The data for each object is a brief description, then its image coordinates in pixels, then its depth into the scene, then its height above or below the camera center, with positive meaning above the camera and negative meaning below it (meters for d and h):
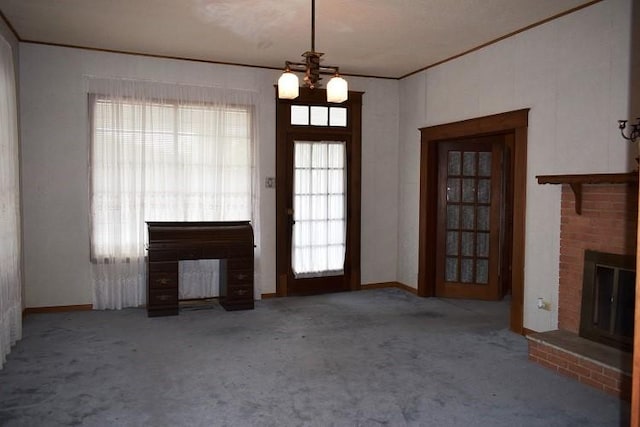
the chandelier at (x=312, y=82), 3.39 +0.80
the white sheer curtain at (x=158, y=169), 5.41 +0.27
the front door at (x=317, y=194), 6.17 +0.01
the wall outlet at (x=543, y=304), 4.40 -0.94
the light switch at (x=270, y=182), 6.10 +0.15
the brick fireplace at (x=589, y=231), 3.69 -0.25
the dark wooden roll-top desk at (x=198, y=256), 5.17 -0.64
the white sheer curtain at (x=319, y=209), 6.23 -0.17
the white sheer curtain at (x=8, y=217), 3.89 -0.20
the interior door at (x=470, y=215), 6.11 -0.23
